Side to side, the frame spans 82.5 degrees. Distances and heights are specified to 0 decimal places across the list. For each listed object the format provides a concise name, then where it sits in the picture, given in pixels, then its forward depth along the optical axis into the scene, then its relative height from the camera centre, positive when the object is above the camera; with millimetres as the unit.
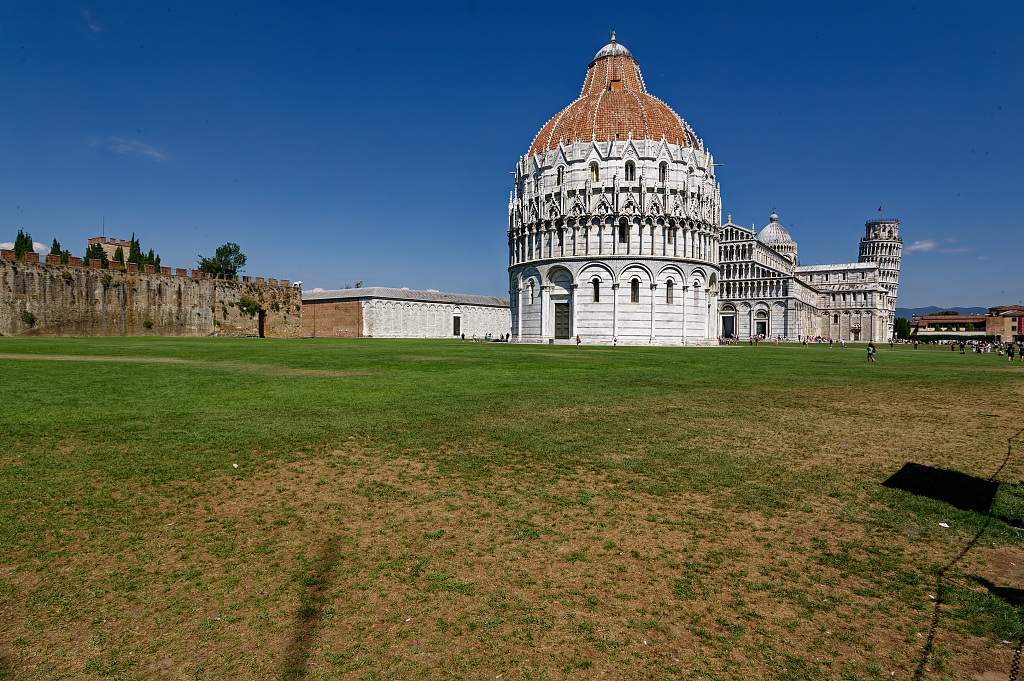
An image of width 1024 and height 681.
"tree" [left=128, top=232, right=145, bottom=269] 77438 +10112
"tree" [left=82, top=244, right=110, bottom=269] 74756 +9999
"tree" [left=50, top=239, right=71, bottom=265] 75062 +10351
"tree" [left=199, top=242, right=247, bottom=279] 90688 +10822
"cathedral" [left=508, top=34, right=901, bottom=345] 54719 +9913
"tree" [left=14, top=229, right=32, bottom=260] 72938 +10803
